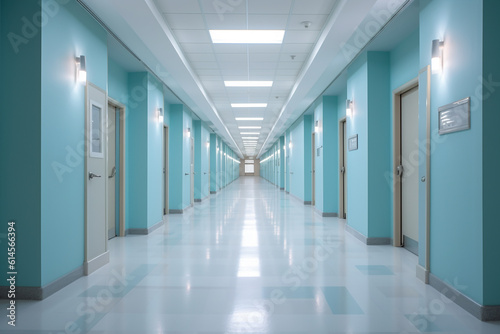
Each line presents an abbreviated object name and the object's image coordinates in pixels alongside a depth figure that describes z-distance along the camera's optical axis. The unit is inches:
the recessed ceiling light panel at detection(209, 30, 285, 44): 232.5
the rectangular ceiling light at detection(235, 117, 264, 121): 603.2
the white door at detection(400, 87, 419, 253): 212.8
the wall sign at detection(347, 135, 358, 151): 267.9
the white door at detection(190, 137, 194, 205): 481.7
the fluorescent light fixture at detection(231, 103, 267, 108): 480.4
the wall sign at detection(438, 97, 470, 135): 125.9
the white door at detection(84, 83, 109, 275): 173.2
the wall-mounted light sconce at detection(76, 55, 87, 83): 165.0
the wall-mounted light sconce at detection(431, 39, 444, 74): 144.9
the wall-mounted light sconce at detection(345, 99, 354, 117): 280.5
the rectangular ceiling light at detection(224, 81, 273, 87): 362.5
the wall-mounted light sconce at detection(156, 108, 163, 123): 311.6
